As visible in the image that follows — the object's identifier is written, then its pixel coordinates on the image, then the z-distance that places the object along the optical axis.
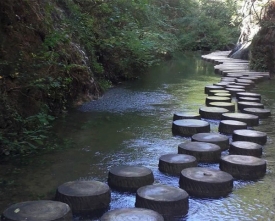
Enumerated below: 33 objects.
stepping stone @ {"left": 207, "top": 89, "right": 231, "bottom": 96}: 10.43
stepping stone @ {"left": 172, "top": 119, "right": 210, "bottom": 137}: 6.79
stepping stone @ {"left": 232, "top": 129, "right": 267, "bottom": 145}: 6.23
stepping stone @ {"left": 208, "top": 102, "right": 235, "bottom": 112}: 8.59
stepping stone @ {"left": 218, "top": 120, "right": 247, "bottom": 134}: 6.92
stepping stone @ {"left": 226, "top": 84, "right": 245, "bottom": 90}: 11.29
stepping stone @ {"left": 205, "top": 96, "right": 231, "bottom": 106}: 9.24
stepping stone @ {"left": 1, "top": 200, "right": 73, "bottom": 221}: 3.50
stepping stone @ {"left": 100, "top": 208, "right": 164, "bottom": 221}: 3.57
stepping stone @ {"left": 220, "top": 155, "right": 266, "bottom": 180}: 4.95
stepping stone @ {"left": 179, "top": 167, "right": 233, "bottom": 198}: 4.39
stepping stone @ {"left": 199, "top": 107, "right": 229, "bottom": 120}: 7.96
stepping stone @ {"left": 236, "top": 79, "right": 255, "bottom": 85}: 12.47
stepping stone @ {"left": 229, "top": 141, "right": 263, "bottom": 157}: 5.60
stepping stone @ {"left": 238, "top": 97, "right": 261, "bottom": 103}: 9.45
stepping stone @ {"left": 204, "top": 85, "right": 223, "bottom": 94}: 10.93
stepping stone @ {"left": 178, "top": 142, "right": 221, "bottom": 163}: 5.43
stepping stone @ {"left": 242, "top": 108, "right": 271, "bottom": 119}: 8.15
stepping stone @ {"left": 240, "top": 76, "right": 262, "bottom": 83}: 13.23
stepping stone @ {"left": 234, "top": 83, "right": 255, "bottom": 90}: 11.92
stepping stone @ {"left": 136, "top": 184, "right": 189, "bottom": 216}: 3.92
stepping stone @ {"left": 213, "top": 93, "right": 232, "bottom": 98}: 9.85
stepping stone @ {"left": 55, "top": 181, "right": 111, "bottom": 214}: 3.98
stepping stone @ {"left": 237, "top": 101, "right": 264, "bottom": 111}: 8.78
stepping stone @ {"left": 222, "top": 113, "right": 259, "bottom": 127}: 7.45
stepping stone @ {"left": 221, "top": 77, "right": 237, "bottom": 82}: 12.80
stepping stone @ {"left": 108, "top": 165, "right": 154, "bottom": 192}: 4.52
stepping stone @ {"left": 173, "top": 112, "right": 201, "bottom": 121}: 7.52
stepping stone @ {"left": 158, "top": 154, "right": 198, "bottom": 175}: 4.98
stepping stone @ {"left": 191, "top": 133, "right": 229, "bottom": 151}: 5.98
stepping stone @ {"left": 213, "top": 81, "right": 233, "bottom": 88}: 11.55
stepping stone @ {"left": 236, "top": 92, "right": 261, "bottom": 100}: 9.92
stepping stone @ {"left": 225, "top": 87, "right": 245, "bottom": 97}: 10.64
